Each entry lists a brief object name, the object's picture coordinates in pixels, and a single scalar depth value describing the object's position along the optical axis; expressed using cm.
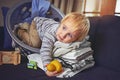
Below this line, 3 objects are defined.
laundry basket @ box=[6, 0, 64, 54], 128
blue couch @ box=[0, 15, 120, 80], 109
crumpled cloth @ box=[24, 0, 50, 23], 145
